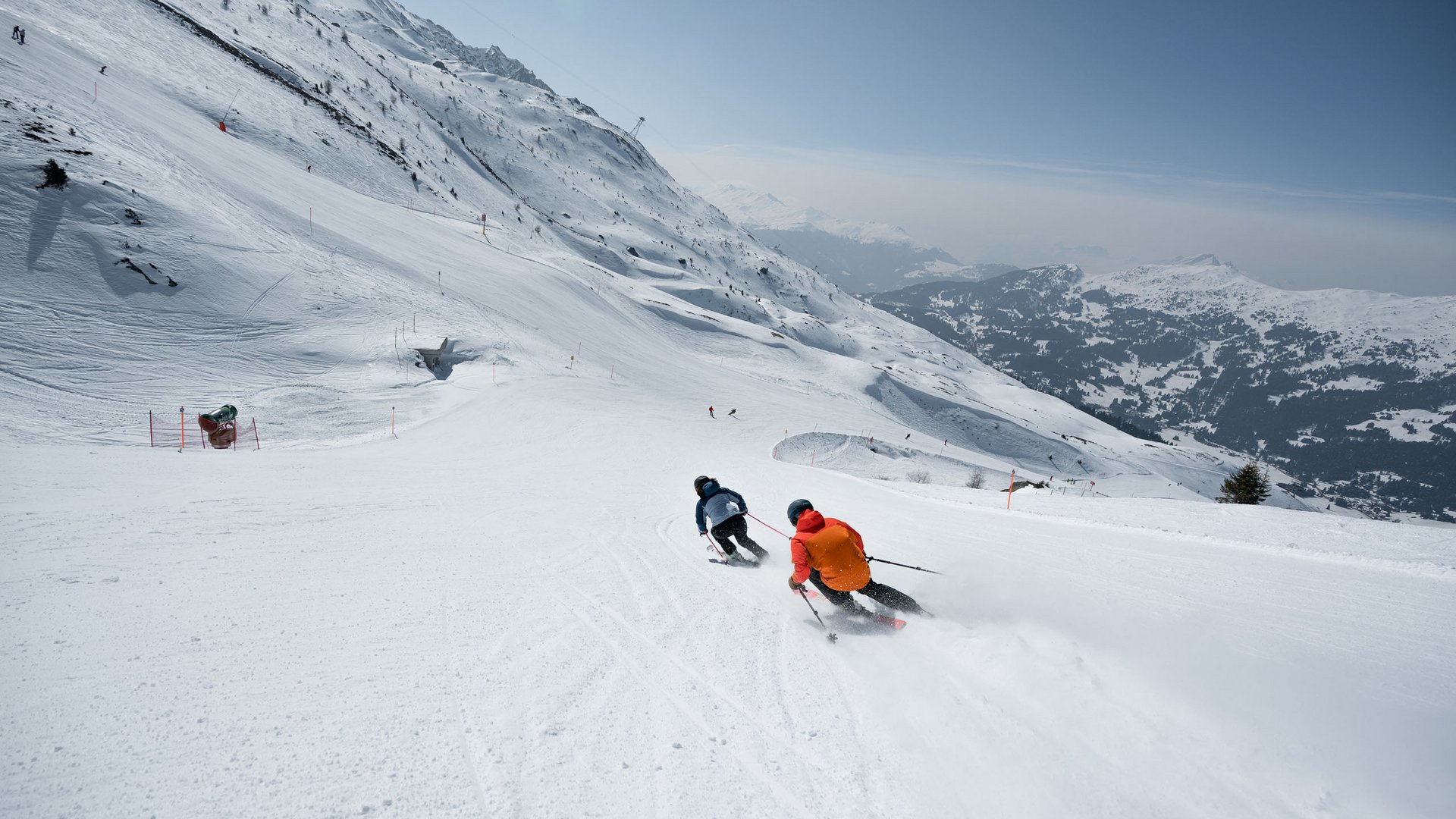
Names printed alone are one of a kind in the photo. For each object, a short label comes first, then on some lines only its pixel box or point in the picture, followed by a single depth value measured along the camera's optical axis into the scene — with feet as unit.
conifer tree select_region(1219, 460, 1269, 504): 119.51
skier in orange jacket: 20.67
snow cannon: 48.57
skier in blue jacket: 28.27
